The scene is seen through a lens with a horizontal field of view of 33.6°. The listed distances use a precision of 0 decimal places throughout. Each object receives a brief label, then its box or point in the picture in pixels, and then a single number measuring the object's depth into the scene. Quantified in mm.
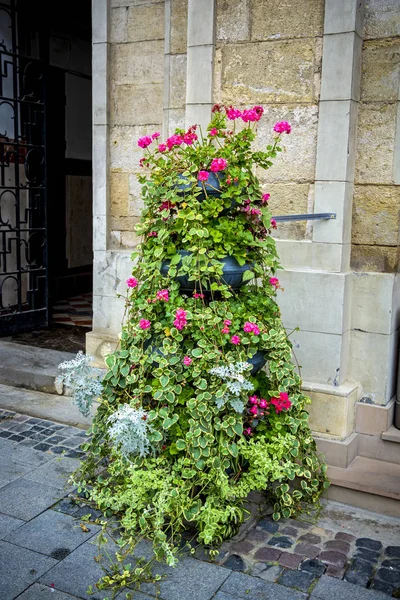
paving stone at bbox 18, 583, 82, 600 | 3031
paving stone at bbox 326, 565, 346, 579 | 3316
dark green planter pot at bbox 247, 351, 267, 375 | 3672
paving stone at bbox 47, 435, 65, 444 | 4816
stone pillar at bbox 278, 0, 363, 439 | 3996
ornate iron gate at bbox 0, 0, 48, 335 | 6938
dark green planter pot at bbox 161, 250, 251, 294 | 3611
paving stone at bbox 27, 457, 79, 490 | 4188
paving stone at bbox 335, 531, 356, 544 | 3670
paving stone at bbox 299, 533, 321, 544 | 3637
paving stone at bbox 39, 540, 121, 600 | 3100
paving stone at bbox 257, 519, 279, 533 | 3756
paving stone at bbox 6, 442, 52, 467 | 4492
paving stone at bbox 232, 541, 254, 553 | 3520
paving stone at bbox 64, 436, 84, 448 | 4770
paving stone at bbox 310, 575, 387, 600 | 3129
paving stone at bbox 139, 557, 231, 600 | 3102
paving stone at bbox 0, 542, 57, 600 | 3092
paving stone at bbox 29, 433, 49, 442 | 4867
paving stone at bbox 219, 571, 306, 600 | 3104
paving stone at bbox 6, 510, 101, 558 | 3459
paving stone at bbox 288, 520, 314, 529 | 3795
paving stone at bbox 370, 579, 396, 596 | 3195
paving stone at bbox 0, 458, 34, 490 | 4208
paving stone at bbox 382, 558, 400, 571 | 3404
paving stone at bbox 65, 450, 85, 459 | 4578
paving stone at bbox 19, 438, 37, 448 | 4758
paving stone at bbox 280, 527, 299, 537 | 3711
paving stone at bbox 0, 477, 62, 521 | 3805
